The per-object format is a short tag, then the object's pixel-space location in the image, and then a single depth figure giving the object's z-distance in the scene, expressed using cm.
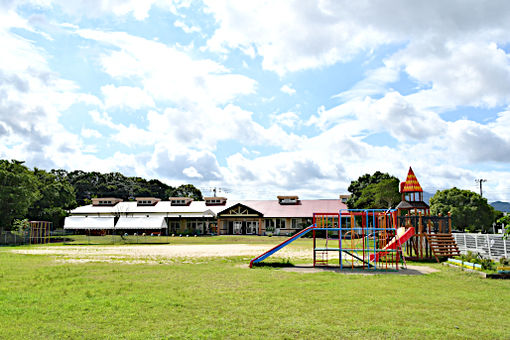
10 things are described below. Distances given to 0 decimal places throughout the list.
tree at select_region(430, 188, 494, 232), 5866
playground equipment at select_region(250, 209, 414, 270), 1923
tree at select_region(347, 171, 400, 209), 5368
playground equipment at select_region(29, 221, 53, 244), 4603
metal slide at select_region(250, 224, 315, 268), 1921
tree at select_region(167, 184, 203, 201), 10619
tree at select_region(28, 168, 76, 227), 5700
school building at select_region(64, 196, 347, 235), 6250
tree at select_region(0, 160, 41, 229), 4503
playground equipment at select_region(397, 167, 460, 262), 2244
